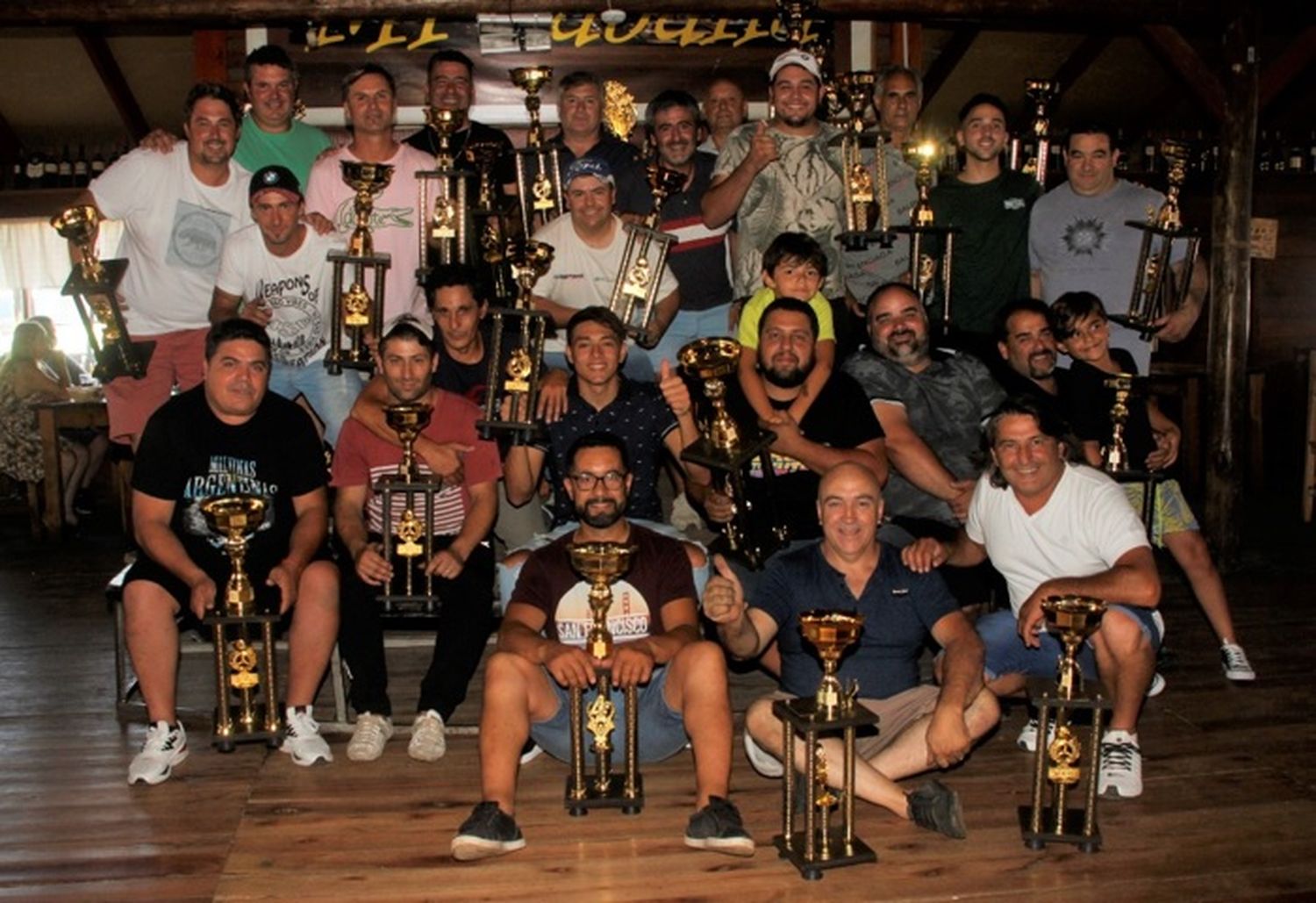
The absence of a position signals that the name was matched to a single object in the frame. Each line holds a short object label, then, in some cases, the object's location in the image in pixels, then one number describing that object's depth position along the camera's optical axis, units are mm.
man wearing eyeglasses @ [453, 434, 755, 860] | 3838
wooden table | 9188
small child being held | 5152
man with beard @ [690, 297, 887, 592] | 5023
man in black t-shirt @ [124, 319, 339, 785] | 4562
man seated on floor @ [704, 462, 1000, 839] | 4008
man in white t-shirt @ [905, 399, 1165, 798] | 4285
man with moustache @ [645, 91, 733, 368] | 6086
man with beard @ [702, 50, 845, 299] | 5953
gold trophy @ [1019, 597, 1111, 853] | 3779
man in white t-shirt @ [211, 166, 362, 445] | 5590
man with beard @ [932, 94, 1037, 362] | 6258
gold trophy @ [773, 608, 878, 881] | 3613
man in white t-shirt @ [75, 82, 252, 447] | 5809
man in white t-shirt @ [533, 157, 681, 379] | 5715
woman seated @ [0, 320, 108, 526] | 9453
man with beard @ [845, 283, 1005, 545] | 5254
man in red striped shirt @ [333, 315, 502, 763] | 4711
